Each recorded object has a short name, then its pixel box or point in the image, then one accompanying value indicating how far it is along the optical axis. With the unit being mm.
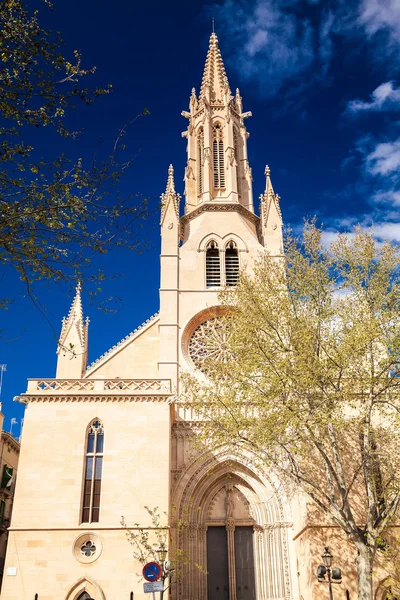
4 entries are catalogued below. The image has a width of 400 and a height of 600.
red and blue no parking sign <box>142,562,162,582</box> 11695
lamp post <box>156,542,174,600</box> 14853
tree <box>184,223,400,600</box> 14273
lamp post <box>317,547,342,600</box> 15102
